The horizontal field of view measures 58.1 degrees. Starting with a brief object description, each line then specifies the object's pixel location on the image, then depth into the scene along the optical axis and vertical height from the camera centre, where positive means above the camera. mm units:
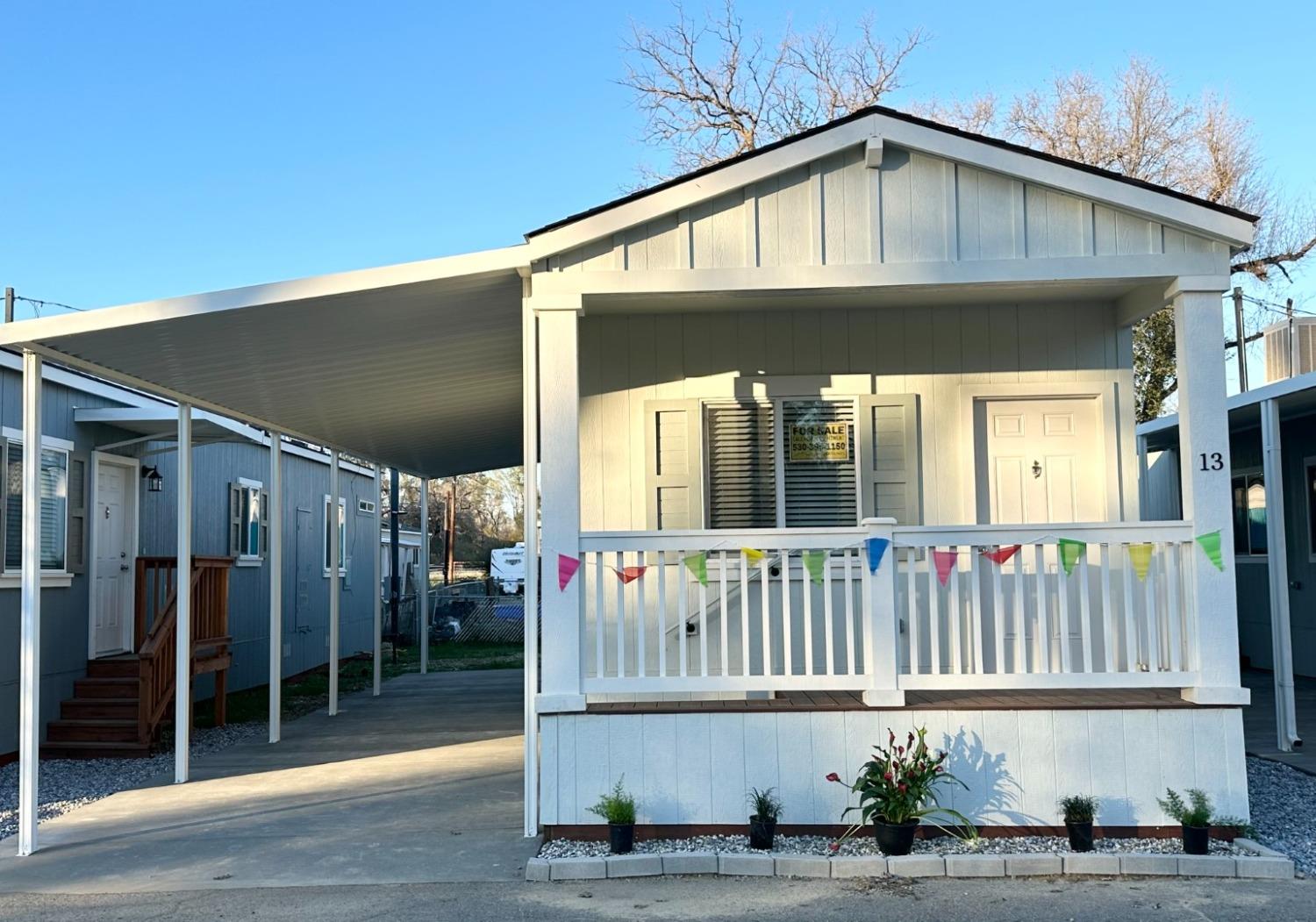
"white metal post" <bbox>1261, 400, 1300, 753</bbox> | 8828 -475
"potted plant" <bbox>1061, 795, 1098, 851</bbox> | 5699 -1357
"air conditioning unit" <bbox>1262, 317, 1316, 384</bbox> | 12484 +1977
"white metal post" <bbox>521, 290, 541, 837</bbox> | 6273 -46
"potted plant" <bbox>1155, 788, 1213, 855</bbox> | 5641 -1353
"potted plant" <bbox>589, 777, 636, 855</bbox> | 5762 -1338
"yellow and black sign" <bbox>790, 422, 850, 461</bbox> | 7531 +655
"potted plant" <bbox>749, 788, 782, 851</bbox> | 5770 -1349
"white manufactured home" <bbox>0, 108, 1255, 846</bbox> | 6004 +30
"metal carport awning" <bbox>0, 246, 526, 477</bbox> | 5977 +1231
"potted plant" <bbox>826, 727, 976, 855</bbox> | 5672 -1195
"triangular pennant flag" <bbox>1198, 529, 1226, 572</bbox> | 5984 -46
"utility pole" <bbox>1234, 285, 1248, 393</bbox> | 19056 +3140
